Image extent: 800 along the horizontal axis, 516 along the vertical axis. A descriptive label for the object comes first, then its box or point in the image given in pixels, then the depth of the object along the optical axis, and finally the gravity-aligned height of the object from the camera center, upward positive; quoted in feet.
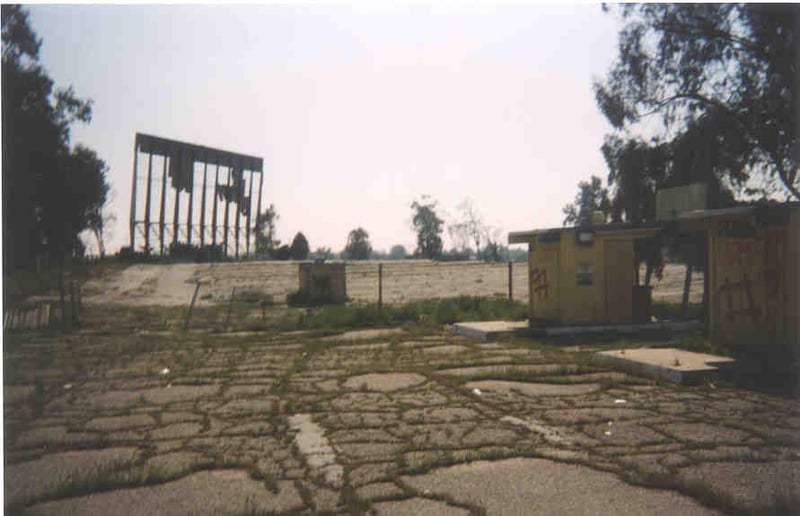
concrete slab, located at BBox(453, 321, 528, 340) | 35.94 -3.63
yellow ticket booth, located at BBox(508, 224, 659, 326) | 36.83 -0.09
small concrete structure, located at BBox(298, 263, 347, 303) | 69.92 -1.02
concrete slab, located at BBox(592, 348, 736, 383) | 21.33 -3.58
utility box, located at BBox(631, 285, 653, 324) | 38.32 -1.98
